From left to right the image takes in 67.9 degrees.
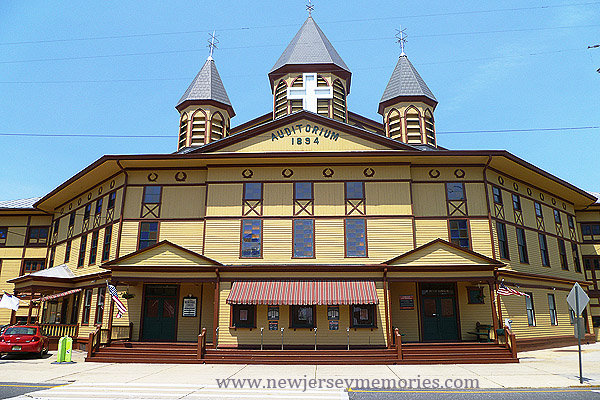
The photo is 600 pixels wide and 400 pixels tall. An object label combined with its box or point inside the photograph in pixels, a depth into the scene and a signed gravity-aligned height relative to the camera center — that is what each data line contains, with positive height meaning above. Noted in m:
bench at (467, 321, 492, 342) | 20.20 -0.60
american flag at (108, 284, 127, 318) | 19.48 +0.79
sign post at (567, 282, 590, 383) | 12.72 +0.49
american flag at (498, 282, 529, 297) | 20.06 +1.18
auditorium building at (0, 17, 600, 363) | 19.97 +3.11
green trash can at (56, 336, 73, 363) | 18.27 -1.26
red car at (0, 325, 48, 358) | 19.12 -0.91
